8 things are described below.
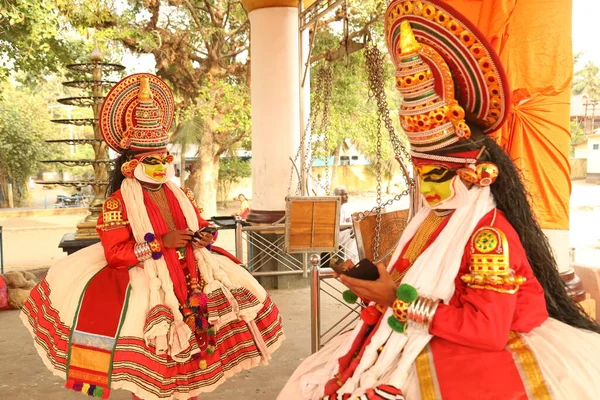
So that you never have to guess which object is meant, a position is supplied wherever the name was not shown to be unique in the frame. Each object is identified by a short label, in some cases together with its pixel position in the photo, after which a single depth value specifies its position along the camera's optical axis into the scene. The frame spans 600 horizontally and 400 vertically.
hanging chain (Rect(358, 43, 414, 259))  4.53
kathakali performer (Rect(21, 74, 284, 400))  3.44
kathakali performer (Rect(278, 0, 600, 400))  1.81
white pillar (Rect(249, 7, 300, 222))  7.63
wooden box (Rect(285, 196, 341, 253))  6.50
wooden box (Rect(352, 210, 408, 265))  4.04
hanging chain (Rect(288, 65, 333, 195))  6.48
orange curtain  3.39
